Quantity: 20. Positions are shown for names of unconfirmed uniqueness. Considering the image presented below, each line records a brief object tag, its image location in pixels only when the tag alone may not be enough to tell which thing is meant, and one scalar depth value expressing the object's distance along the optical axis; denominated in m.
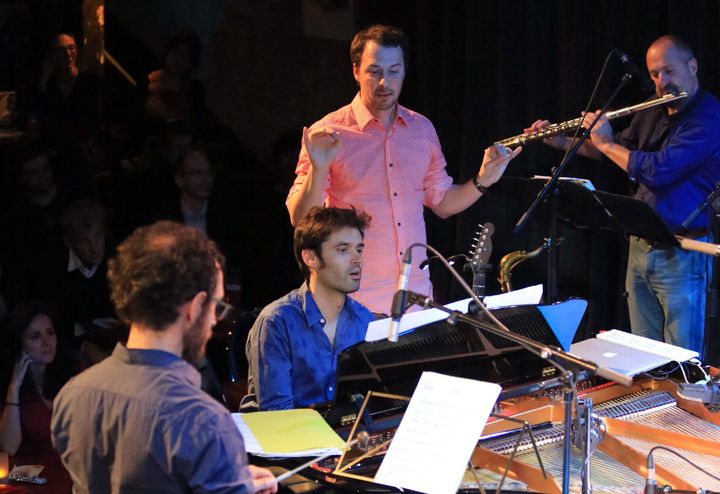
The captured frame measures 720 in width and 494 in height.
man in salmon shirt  7.75
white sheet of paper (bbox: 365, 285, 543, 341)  5.75
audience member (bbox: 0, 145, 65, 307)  10.17
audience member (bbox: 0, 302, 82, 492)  8.47
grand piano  5.26
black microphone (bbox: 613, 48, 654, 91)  8.58
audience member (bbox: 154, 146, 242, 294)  11.35
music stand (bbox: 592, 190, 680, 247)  8.23
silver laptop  6.32
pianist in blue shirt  6.10
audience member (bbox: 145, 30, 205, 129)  11.97
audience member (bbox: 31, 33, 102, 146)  11.25
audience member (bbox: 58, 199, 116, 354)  10.12
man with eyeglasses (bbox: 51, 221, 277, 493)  4.14
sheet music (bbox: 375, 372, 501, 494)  4.68
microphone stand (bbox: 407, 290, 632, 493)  4.53
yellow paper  5.15
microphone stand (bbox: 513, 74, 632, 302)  8.77
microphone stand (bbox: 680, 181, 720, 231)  8.77
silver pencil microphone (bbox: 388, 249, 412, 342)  4.57
